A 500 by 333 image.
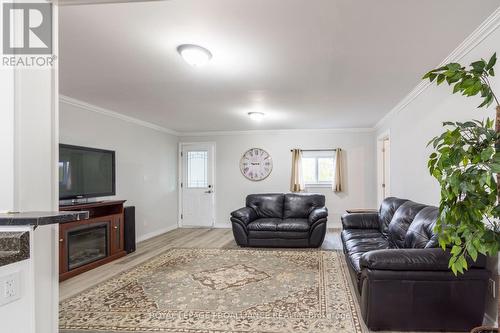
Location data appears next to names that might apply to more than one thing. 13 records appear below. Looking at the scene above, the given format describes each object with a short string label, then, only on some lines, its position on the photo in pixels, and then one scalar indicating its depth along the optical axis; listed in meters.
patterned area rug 2.52
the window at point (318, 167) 7.01
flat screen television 3.86
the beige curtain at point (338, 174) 6.83
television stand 3.68
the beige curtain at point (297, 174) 6.95
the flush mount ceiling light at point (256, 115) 5.10
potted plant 1.41
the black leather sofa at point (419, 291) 2.24
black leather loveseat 5.08
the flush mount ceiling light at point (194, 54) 2.52
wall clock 7.24
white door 7.37
